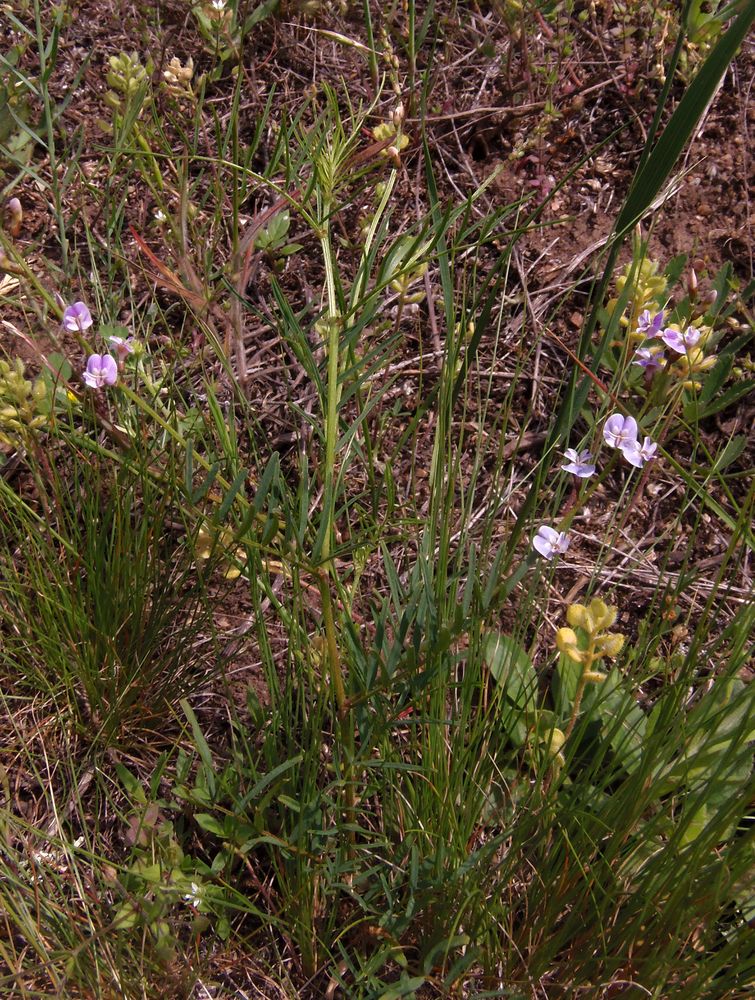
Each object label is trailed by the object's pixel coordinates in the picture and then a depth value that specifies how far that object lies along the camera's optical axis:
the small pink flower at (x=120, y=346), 0.80
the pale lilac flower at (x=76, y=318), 0.80
